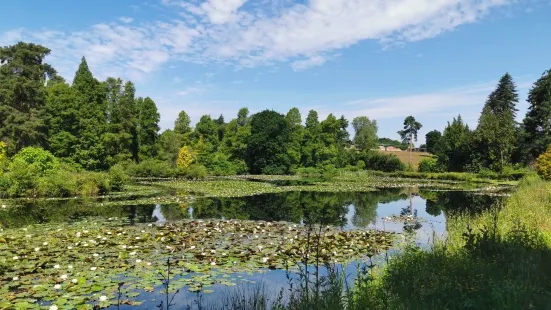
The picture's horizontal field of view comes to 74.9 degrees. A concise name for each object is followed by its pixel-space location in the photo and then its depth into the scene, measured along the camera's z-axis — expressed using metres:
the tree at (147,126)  61.06
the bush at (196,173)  49.88
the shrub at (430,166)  62.97
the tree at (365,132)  80.81
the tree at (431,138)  87.88
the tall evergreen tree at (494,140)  50.66
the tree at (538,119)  50.12
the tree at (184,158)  60.32
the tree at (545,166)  31.84
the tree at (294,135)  65.19
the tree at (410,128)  106.97
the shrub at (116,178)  29.69
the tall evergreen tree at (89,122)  43.25
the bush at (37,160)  25.62
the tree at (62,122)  42.16
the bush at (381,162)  67.25
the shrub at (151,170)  51.00
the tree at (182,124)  72.06
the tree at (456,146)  57.41
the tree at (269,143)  63.16
